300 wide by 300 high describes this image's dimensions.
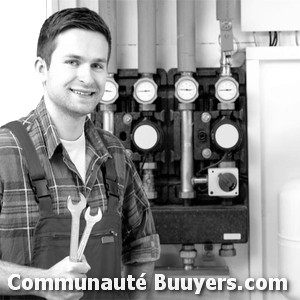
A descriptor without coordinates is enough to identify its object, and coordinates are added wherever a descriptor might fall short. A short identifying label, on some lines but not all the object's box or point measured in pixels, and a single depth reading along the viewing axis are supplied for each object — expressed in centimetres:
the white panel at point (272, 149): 201
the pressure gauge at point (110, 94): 192
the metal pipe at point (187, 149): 194
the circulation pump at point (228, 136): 189
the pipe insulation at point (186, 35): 192
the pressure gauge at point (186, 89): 190
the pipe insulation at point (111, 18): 194
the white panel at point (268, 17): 200
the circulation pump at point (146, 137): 189
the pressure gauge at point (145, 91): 191
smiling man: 117
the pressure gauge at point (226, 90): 190
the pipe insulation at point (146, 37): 193
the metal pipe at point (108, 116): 194
